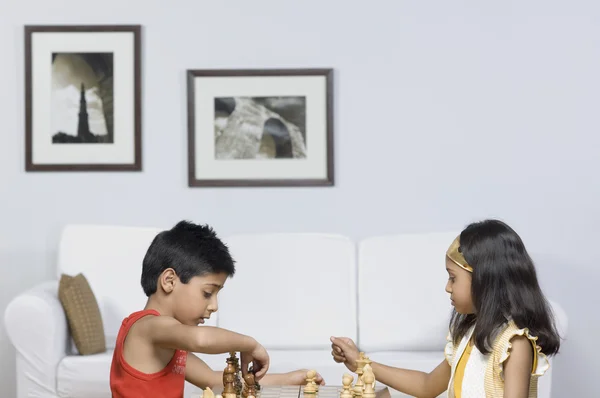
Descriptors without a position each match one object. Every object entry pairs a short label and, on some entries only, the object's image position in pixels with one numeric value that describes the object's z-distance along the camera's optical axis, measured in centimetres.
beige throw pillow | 410
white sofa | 438
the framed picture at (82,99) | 481
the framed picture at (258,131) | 479
